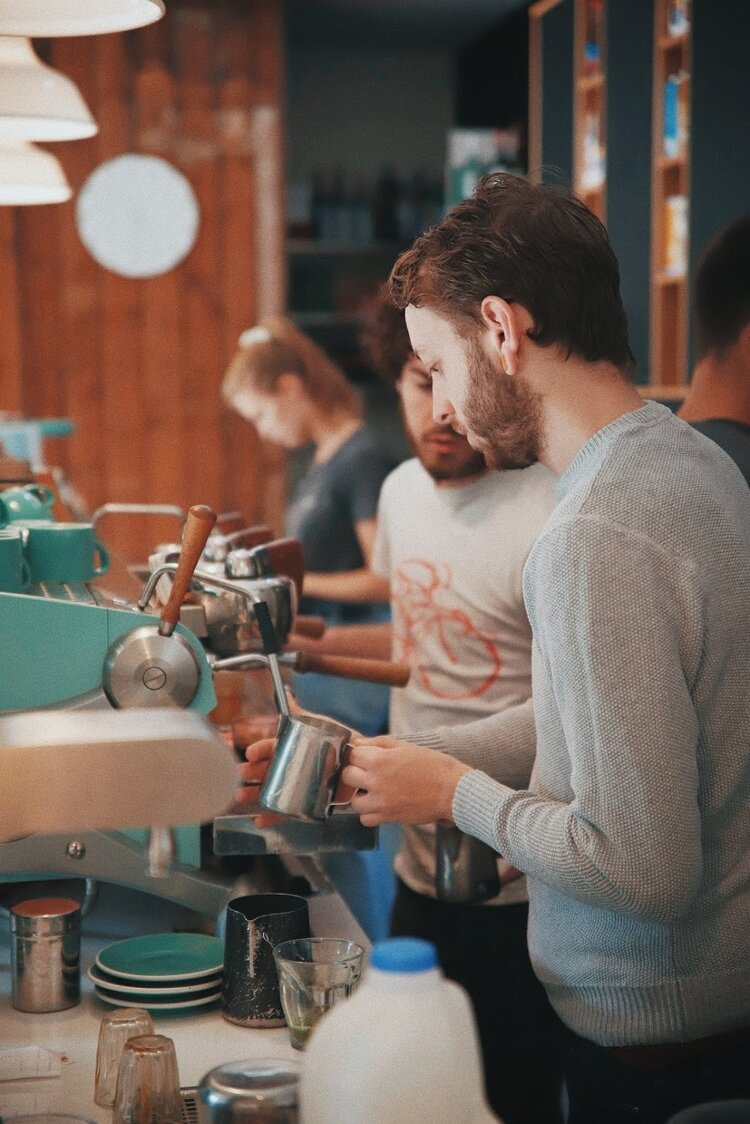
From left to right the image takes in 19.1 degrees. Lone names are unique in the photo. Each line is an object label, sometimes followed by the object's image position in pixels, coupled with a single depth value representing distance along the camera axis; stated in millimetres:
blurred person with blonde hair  3924
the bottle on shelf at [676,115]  5796
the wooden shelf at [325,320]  8062
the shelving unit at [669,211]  5770
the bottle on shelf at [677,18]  5696
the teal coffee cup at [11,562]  2122
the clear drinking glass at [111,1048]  1848
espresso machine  2065
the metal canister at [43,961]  2041
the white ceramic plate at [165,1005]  2011
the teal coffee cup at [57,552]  2262
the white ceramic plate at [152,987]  2020
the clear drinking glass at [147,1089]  1776
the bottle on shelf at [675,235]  5796
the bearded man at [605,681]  1826
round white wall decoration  7636
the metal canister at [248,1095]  1695
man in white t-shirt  2633
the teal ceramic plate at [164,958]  2041
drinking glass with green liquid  1908
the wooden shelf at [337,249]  8005
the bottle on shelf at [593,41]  6753
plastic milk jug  1489
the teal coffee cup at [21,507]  2550
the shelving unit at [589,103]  6714
